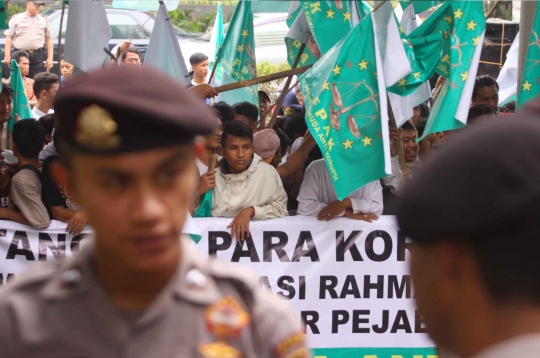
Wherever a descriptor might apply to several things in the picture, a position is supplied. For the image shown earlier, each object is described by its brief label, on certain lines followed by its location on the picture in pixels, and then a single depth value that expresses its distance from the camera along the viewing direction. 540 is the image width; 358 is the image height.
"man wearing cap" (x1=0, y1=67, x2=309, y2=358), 1.48
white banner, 5.21
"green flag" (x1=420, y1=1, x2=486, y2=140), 5.25
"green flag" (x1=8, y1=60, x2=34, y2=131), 7.87
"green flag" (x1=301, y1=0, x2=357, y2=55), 5.33
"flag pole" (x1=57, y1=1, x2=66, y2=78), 7.16
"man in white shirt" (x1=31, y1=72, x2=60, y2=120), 8.17
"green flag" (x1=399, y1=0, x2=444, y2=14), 4.74
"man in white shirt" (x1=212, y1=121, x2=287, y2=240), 5.28
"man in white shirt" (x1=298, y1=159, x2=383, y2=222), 5.28
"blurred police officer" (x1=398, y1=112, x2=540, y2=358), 1.20
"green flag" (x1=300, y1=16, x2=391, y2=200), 5.05
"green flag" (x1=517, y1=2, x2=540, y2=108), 5.53
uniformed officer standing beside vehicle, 12.12
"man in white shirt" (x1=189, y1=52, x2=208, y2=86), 9.79
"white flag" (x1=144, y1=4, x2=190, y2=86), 7.33
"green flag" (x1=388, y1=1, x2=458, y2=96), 5.41
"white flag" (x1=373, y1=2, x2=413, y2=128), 5.07
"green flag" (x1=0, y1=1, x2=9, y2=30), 6.14
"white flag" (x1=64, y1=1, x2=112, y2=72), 6.40
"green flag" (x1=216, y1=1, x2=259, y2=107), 7.12
